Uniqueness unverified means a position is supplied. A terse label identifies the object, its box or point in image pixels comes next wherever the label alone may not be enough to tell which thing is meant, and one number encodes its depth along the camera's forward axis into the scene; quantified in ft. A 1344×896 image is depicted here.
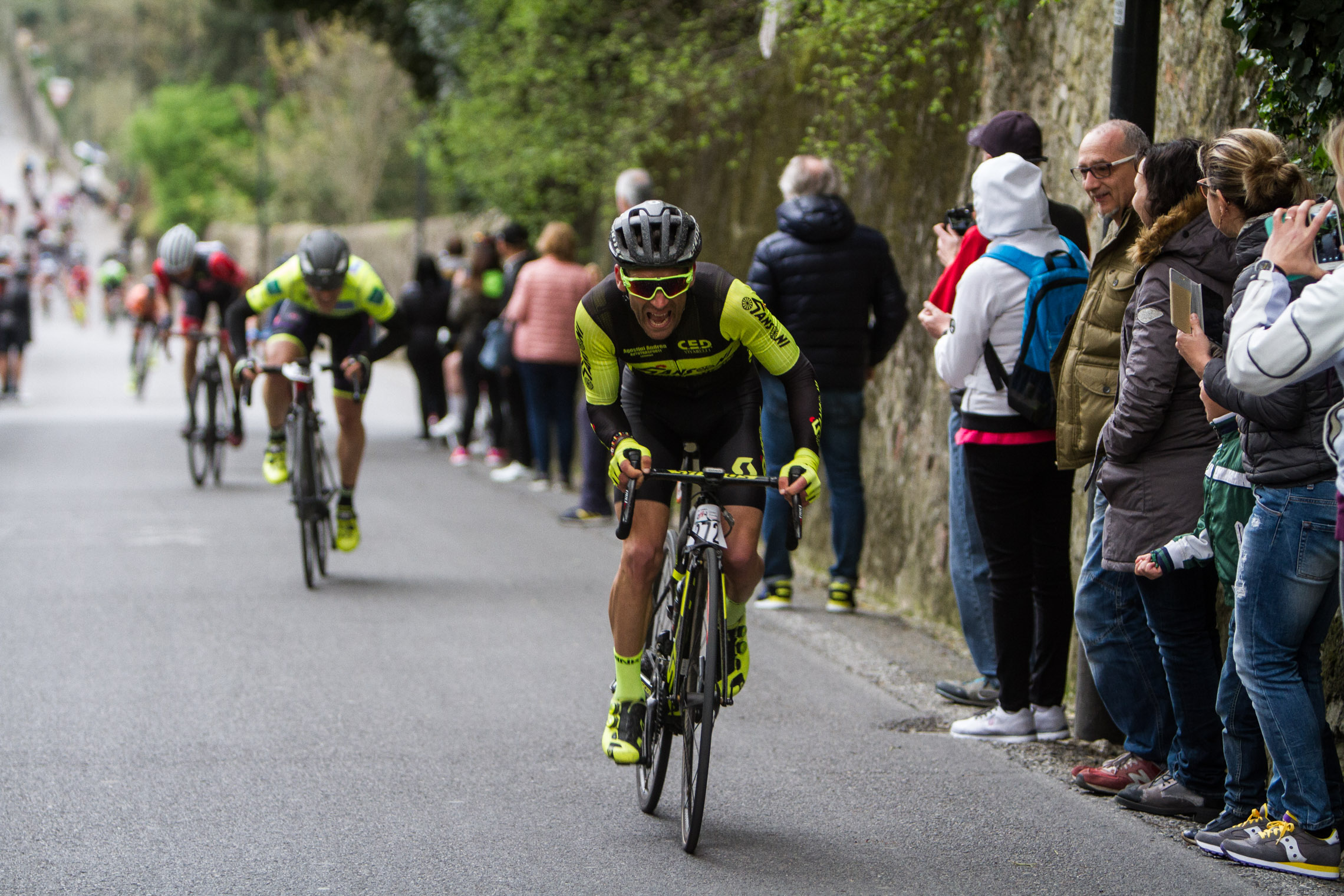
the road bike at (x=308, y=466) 60.75
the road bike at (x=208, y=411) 91.20
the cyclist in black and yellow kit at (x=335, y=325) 60.75
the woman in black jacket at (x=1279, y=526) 28.27
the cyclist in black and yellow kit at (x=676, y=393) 32.50
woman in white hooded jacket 38.63
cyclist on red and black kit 91.61
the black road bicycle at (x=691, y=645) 30.83
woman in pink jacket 84.12
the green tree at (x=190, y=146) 433.48
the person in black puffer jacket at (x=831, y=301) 53.47
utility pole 37.32
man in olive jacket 34.73
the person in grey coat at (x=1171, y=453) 31.81
